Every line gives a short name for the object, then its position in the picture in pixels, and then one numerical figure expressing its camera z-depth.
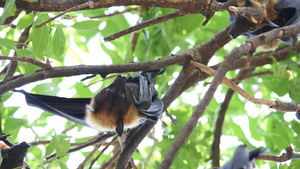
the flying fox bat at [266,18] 5.77
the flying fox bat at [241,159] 5.45
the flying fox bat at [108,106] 5.74
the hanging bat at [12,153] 5.84
